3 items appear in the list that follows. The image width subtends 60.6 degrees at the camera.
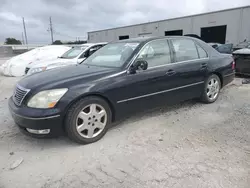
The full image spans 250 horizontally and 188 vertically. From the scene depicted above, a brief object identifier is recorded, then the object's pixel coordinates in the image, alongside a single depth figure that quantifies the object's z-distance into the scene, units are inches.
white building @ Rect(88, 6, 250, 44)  687.7
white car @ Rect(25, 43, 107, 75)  282.6
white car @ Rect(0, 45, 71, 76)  404.8
